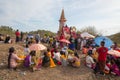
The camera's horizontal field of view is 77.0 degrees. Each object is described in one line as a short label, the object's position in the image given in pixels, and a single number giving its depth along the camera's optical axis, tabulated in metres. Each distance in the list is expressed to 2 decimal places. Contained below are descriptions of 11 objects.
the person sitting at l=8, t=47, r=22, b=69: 4.74
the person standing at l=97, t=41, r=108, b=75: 5.18
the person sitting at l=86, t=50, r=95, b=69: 5.62
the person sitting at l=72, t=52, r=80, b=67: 5.50
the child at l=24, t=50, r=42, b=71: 4.91
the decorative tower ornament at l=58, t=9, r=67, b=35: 9.35
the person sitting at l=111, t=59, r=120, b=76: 5.48
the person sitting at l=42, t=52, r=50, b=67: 5.24
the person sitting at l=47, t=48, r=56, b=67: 5.35
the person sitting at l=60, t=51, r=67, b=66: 5.58
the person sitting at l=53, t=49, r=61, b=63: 5.63
